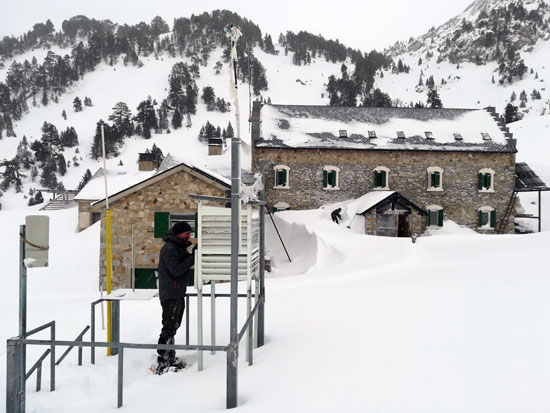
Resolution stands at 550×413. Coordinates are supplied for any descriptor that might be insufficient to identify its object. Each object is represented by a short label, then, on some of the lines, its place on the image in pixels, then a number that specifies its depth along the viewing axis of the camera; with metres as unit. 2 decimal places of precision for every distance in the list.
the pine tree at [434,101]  56.99
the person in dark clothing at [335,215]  22.62
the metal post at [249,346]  4.93
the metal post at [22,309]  4.10
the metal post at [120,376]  4.32
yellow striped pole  5.77
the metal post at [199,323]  5.23
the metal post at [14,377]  4.04
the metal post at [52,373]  4.88
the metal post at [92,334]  5.64
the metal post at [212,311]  5.40
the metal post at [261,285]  5.75
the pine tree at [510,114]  59.50
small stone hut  15.10
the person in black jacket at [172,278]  5.33
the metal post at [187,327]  6.08
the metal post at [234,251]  3.91
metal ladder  25.08
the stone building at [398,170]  24.73
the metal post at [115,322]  5.75
